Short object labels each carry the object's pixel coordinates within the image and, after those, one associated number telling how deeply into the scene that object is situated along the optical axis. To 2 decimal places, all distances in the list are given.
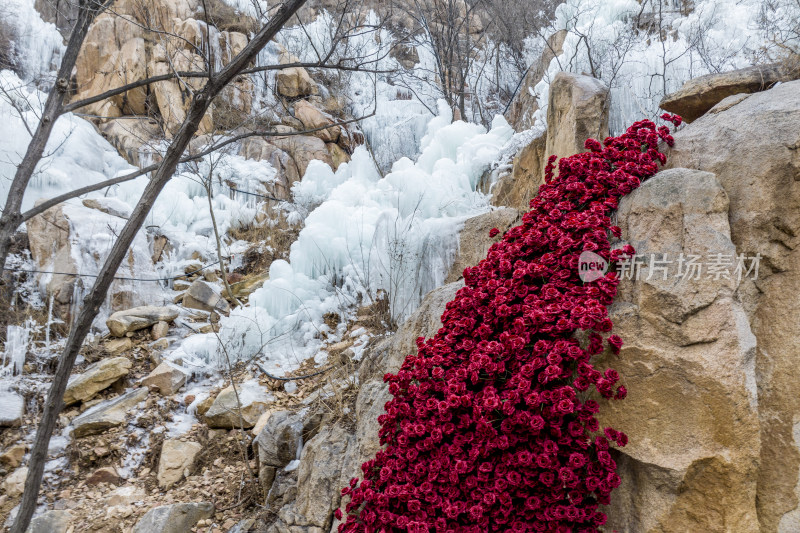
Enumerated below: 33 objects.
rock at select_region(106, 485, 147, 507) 3.58
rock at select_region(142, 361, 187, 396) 4.71
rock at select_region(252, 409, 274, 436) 3.81
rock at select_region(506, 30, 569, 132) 7.55
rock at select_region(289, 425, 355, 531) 2.46
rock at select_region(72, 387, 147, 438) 4.21
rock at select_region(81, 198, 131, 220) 7.50
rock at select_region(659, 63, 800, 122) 3.30
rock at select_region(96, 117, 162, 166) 10.48
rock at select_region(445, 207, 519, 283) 3.98
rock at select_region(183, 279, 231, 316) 6.48
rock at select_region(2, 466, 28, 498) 3.73
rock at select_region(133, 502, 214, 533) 3.04
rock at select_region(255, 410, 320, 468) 3.18
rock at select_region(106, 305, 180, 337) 5.46
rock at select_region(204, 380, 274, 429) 4.05
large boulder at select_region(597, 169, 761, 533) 1.68
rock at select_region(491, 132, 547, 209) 5.75
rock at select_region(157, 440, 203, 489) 3.75
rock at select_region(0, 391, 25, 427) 4.30
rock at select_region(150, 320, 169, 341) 5.59
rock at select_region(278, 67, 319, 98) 11.86
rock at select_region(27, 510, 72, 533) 3.33
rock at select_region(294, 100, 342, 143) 11.21
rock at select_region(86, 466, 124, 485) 3.84
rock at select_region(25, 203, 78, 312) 6.34
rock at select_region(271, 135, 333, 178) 10.67
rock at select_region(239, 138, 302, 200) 10.36
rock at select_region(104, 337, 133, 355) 5.29
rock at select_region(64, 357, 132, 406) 4.56
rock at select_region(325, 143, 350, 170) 11.16
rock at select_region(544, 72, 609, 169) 4.72
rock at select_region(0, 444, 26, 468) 3.97
